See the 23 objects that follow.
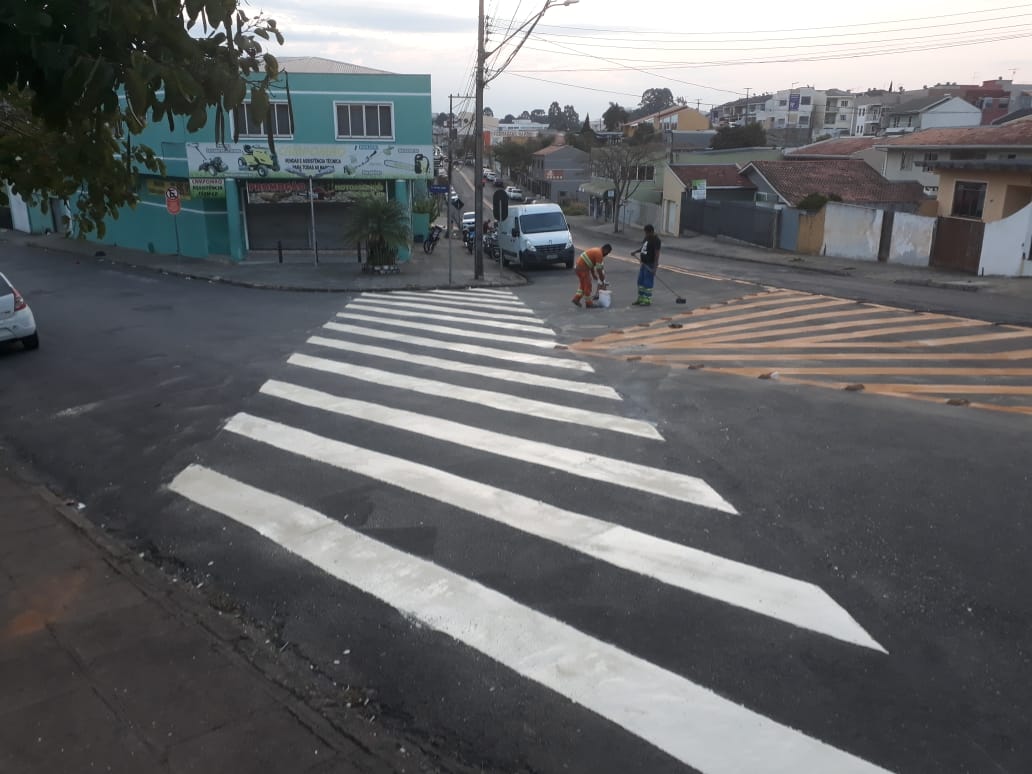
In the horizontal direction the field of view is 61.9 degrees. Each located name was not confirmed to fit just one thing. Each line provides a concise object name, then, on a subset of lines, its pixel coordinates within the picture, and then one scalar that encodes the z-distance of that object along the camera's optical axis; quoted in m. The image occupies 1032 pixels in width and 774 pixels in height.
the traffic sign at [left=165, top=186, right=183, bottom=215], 29.50
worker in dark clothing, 18.58
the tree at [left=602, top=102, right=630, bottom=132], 124.44
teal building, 28.38
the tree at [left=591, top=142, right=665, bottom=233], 51.62
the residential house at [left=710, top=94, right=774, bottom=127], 130.75
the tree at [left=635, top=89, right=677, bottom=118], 168.88
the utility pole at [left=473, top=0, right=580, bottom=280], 23.81
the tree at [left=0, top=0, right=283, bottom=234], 4.82
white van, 28.02
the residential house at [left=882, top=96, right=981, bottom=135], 66.38
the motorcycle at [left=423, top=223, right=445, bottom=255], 33.62
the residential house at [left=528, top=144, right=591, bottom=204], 84.38
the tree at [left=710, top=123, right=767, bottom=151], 75.19
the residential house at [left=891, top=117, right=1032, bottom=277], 24.53
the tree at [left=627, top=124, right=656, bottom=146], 66.77
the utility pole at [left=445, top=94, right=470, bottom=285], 42.62
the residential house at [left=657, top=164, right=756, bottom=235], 44.78
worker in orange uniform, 18.59
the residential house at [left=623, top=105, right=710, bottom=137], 102.31
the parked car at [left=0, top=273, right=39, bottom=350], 14.89
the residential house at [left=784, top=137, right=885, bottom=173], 48.84
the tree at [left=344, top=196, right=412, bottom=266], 26.14
